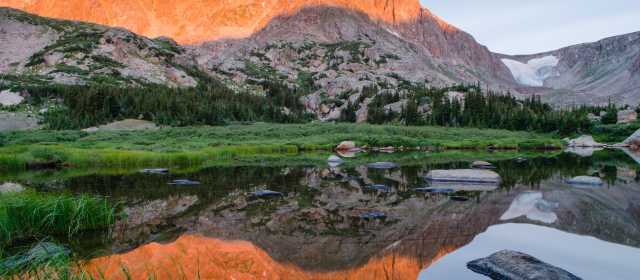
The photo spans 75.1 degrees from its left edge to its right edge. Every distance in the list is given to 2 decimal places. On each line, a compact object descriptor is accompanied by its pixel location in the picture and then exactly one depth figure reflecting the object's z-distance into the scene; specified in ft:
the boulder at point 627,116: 287.79
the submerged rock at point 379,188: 57.25
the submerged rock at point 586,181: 62.26
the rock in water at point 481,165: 92.69
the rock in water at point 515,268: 21.36
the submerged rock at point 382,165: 97.56
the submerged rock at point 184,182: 64.54
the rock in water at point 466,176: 63.87
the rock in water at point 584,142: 236.22
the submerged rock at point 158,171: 86.37
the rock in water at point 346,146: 195.72
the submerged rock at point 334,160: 120.67
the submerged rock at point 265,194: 52.51
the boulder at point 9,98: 323.92
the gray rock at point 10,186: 58.13
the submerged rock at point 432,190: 54.08
